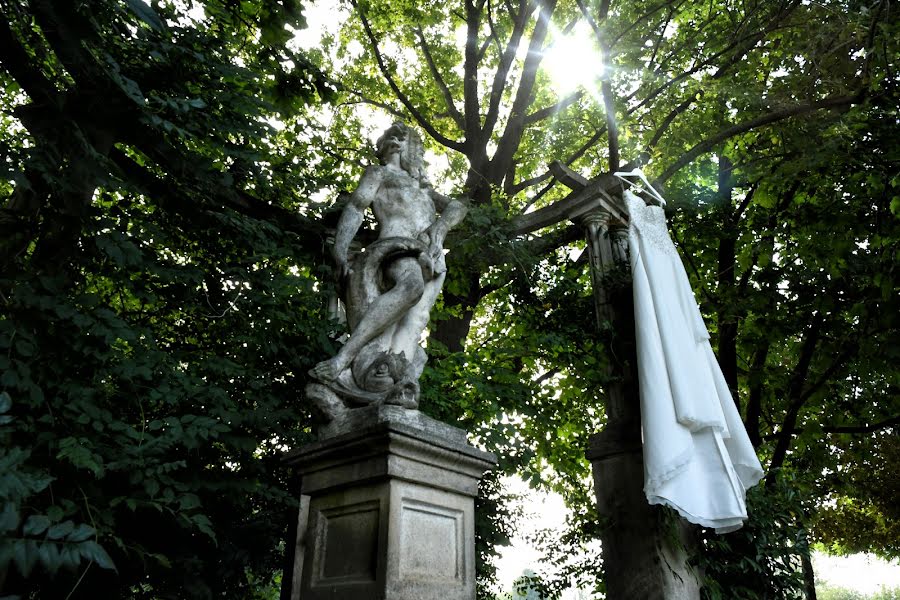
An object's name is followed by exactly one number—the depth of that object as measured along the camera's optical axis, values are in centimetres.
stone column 416
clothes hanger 537
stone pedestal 289
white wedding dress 373
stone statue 340
